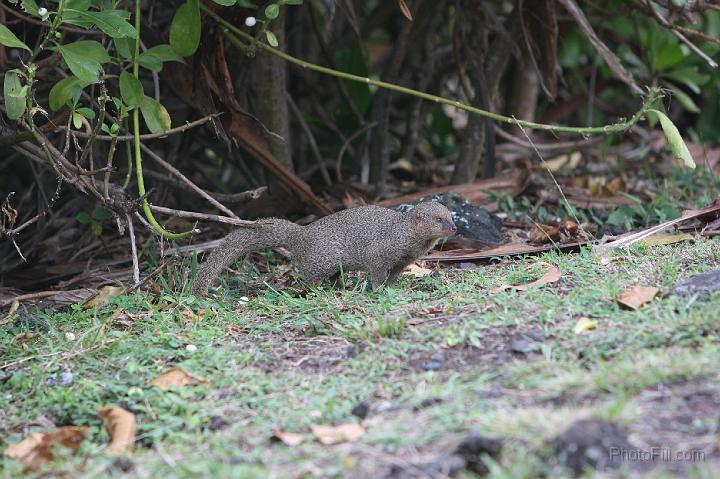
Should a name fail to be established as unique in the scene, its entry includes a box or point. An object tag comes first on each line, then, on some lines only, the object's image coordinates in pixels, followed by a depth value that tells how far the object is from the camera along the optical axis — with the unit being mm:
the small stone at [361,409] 5547
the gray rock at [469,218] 10164
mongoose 8953
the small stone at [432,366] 6184
